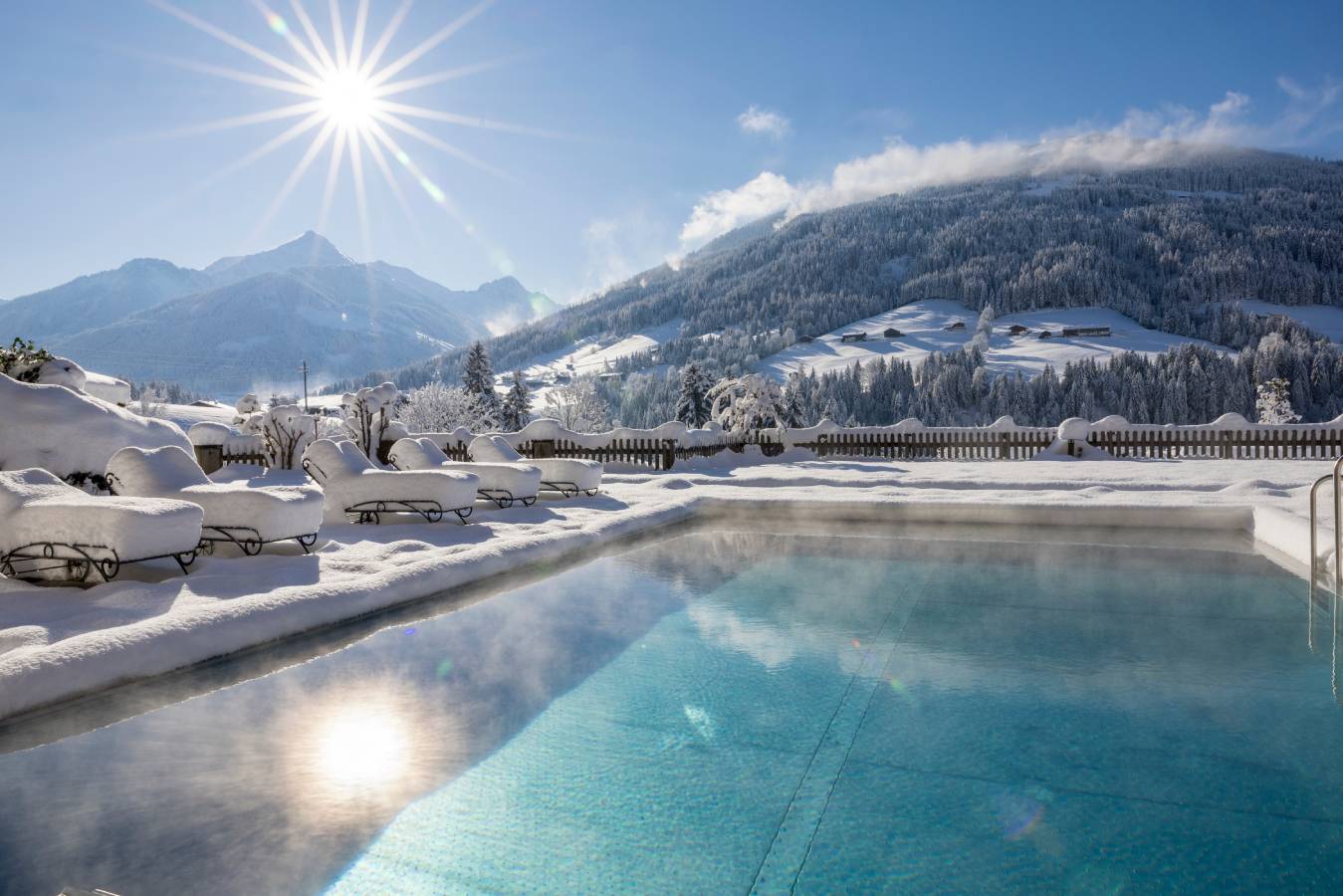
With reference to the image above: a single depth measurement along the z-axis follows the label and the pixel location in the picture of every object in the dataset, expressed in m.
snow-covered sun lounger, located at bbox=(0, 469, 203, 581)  5.14
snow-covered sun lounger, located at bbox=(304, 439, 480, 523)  8.68
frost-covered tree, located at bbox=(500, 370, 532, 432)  49.72
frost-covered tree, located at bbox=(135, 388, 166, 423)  59.10
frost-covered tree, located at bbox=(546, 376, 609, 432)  56.91
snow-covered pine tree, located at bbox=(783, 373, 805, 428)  43.86
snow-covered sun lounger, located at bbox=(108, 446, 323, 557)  6.39
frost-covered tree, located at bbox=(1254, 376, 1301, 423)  47.23
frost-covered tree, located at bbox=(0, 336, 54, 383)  9.00
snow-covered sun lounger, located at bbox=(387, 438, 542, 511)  10.45
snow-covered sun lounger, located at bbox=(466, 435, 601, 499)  11.66
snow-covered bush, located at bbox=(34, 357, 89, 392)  9.07
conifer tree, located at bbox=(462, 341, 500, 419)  50.69
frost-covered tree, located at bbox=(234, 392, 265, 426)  32.22
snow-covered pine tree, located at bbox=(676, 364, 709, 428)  49.97
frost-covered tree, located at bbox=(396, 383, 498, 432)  48.38
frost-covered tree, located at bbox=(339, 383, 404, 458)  13.49
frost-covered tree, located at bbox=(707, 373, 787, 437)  22.56
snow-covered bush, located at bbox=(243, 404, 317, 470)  14.33
